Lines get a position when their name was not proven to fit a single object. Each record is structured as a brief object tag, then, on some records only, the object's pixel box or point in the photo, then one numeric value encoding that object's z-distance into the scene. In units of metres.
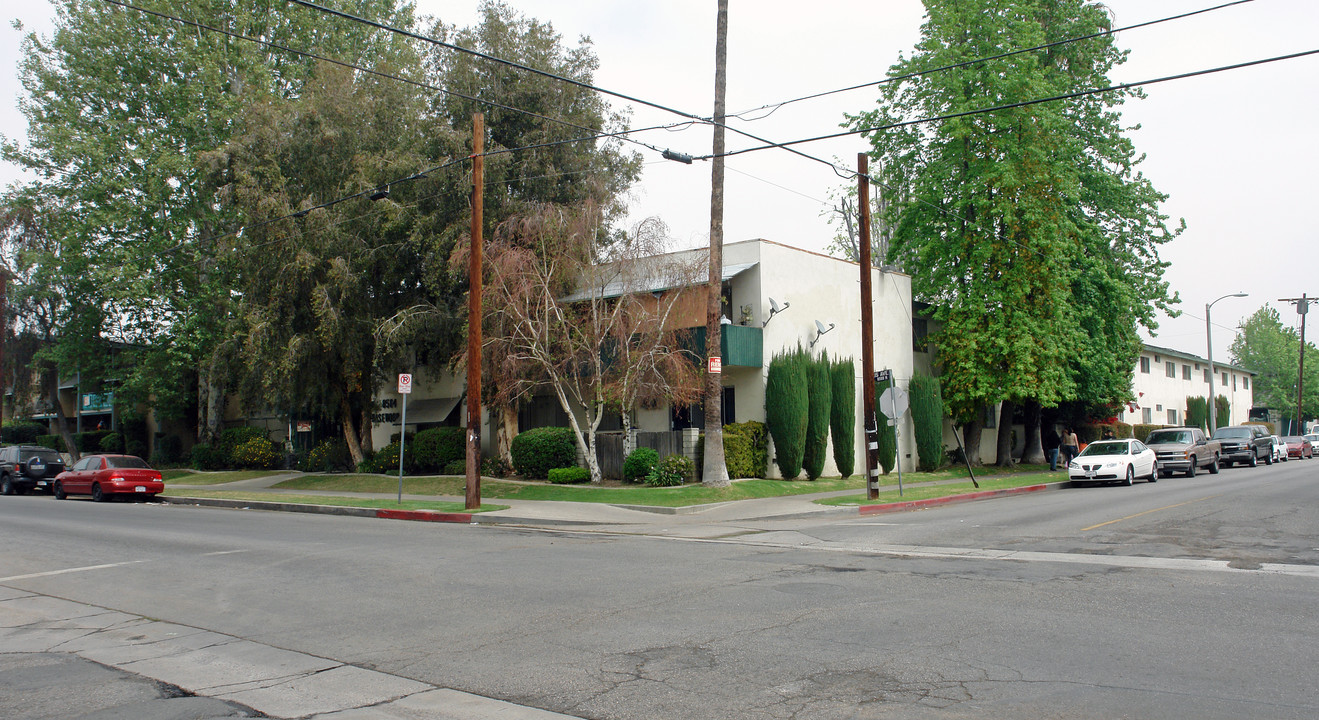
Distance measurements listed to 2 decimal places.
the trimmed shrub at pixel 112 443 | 46.47
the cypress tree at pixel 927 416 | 31.22
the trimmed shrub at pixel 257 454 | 37.56
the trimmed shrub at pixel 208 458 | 39.44
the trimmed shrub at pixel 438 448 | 29.75
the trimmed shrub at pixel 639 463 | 24.22
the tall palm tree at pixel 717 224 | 21.88
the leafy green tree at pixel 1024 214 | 30.92
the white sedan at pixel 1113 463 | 27.56
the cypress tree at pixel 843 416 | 28.02
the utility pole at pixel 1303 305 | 54.59
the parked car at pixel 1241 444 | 38.72
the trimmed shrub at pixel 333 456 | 33.75
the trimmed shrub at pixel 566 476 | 24.94
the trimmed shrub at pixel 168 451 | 43.75
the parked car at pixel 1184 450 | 31.48
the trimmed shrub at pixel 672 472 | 23.86
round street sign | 22.09
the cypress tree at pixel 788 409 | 25.64
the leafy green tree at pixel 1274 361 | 78.56
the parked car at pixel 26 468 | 32.09
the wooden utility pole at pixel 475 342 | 20.20
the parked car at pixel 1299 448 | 49.06
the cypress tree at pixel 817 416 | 26.75
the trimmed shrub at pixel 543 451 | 25.94
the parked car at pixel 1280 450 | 44.86
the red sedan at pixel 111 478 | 26.97
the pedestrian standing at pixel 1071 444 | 34.94
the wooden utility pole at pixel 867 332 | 22.20
